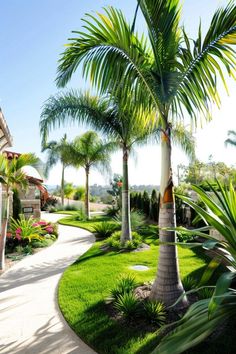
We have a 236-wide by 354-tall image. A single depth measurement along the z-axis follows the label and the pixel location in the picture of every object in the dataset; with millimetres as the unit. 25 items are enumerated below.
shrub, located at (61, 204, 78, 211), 26281
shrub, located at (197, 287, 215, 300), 4809
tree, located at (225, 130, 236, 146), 30844
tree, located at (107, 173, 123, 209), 21797
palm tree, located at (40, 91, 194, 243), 9055
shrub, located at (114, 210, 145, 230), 13477
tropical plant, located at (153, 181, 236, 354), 2521
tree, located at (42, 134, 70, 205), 27811
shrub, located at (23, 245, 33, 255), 9622
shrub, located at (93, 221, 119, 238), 12672
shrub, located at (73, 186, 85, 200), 32709
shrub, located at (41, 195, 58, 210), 26275
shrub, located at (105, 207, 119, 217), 19469
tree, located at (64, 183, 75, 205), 32875
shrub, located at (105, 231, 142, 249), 9777
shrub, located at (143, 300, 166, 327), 4214
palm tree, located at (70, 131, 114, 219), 18078
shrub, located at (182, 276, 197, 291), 5372
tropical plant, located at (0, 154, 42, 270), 7770
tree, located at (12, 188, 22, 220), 12297
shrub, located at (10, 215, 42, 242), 10438
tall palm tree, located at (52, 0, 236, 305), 4273
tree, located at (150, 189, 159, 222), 16578
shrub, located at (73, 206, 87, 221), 18750
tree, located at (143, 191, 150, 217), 18359
